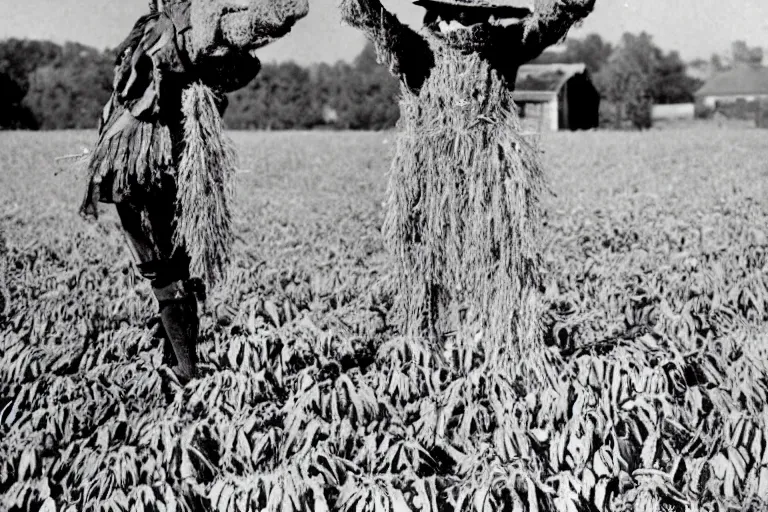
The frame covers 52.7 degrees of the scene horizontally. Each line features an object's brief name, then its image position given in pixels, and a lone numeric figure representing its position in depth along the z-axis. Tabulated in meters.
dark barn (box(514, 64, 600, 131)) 36.44
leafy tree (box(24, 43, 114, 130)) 27.03
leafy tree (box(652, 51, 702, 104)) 60.62
